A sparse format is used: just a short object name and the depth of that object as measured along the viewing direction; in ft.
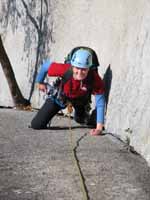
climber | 21.07
